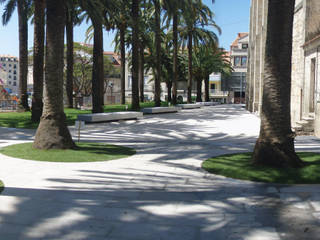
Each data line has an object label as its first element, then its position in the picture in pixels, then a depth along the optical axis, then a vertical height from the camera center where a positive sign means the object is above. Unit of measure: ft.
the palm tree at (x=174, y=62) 124.16 +14.00
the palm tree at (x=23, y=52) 83.10 +11.01
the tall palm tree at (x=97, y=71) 73.36 +6.25
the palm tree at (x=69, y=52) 95.20 +12.97
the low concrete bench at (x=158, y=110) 93.22 -1.70
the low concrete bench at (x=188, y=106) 127.65 -0.94
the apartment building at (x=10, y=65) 635.25 +62.25
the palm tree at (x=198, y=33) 145.07 +28.11
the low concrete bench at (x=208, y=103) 155.70 +0.12
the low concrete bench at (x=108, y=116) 65.77 -2.46
